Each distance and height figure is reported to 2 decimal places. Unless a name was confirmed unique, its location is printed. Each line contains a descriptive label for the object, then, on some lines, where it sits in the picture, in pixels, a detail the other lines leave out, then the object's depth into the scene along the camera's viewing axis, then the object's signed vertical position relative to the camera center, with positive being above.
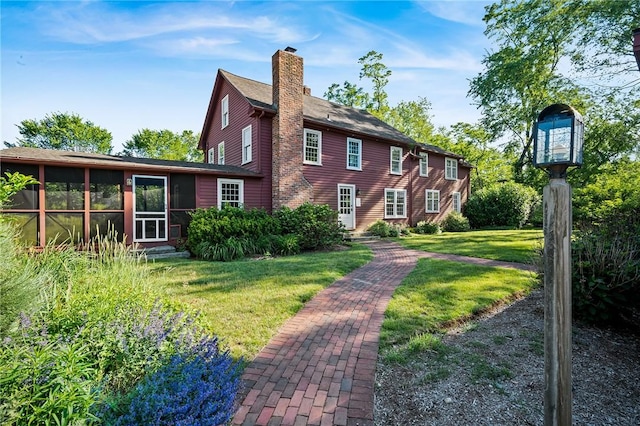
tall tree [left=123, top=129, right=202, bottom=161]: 39.66 +8.68
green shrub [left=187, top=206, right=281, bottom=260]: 9.12 -0.78
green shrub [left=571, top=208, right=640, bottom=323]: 3.67 -0.87
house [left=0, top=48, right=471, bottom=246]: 9.23 +1.38
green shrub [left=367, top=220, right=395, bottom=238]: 15.24 -1.06
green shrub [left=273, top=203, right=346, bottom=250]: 10.87 -0.63
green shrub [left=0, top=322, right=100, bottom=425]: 1.46 -0.95
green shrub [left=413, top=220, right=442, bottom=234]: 17.69 -1.17
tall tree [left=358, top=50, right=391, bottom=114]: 28.86 +13.06
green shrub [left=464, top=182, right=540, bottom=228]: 20.88 +0.19
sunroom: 8.82 +0.47
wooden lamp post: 1.83 -0.32
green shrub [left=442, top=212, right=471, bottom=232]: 19.52 -0.96
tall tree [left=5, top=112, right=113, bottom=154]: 34.34 +8.99
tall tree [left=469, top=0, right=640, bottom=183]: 11.23 +6.98
